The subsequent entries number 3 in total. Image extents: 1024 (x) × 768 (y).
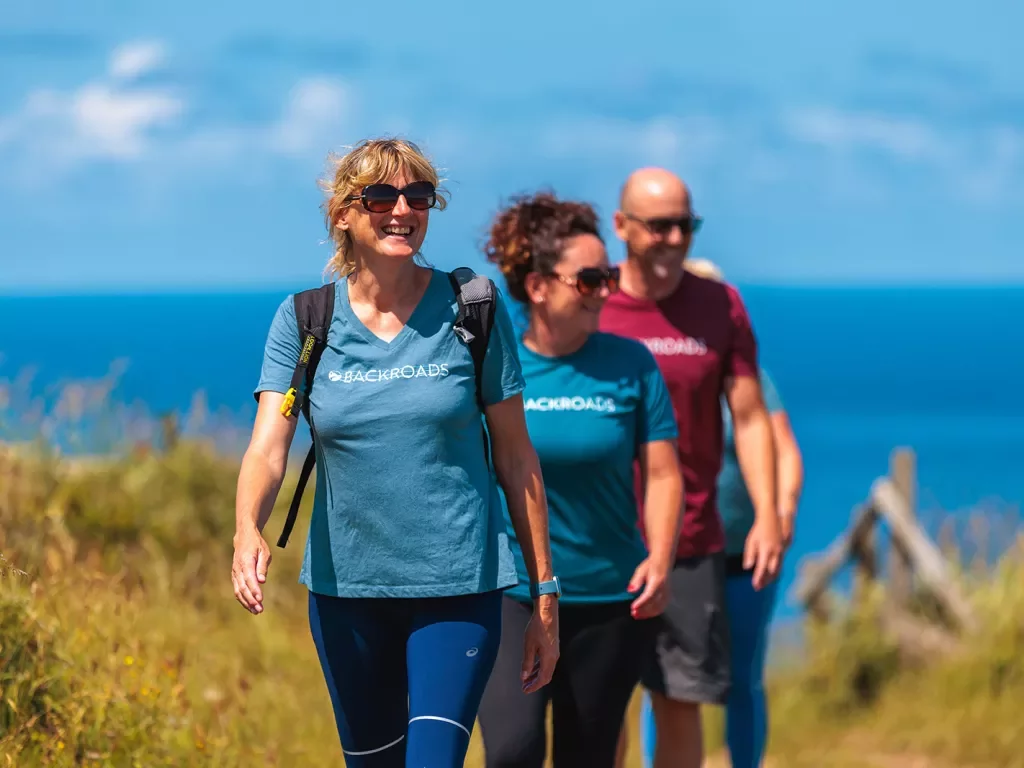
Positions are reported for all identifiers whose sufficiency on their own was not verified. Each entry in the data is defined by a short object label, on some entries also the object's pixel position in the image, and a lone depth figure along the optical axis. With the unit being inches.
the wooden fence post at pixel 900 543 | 956.6
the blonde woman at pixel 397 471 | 304.5
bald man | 443.2
